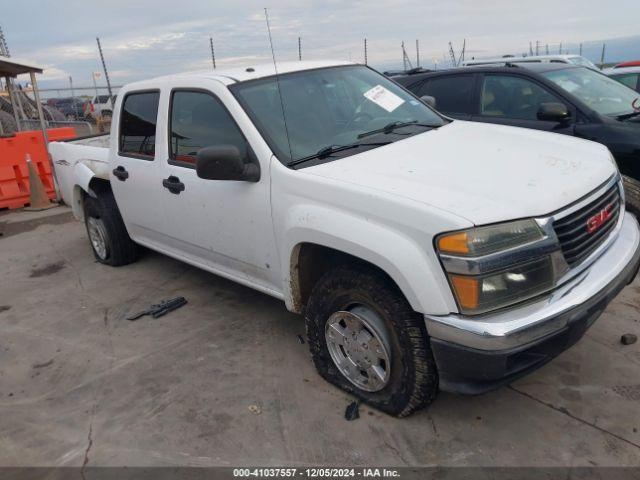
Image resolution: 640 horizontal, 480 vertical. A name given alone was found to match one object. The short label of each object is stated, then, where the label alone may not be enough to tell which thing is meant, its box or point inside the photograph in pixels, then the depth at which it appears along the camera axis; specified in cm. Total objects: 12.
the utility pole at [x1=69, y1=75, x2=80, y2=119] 2236
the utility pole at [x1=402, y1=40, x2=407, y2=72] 1494
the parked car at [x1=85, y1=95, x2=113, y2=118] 2325
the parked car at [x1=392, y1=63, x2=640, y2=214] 494
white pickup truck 244
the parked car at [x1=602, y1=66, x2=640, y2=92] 941
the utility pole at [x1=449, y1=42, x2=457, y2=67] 1595
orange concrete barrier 900
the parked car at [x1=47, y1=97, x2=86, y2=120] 2470
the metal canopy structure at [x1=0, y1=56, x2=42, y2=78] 927
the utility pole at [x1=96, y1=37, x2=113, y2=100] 1761
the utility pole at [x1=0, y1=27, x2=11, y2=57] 2380
